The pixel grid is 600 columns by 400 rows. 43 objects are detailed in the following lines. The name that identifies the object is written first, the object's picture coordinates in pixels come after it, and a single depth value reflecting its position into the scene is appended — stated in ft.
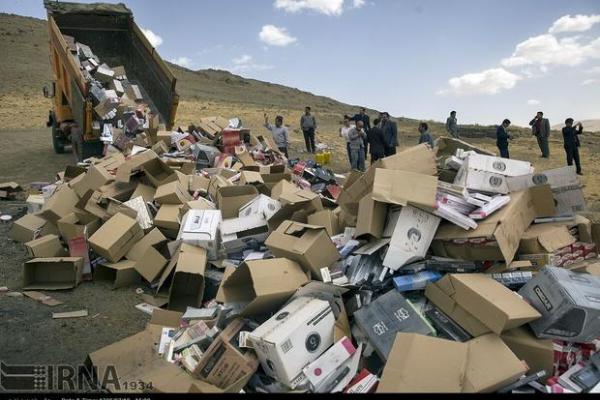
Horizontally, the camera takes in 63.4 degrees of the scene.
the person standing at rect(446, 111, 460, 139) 36.68
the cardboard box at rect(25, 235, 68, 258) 15.03
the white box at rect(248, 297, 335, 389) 8.64
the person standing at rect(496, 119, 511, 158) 32.35
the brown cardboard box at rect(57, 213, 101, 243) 15.46
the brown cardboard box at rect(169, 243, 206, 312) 12.83
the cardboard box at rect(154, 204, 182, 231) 15.19
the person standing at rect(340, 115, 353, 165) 29.76
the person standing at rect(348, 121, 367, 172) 28.91
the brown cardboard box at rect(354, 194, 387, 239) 11.45
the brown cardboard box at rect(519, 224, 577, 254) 11.09
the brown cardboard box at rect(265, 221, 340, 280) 11.32
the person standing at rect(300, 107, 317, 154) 36.11
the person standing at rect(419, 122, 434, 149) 27.45
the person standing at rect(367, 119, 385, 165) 27.20
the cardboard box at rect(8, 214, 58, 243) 16.92
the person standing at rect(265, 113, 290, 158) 31.34
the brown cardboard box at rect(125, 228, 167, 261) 14.46
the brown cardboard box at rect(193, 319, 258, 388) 8.91
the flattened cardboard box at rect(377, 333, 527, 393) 7.89
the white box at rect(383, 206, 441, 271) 10.76
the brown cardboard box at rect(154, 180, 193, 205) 16.28
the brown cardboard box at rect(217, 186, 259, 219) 15.78
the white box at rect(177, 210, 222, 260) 13.88
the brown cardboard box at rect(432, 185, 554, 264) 10.31
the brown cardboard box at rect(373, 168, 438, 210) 10.81
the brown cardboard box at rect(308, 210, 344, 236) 13.84
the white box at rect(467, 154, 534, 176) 12.64
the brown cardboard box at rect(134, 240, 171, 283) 13.85
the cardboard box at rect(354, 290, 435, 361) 9.11
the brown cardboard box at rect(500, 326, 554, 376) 8.73
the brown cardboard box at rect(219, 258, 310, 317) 10.12
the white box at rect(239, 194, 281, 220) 14.94
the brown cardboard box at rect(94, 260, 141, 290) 13.94
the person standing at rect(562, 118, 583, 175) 29.68
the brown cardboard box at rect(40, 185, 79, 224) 16.83
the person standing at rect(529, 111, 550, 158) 35.14
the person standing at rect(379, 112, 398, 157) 27.25
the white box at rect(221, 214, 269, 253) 14.39
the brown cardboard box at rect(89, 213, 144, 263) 14.20
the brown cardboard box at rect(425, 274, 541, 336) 8.69
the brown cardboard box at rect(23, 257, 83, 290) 13.71
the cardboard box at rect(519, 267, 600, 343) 8.57
